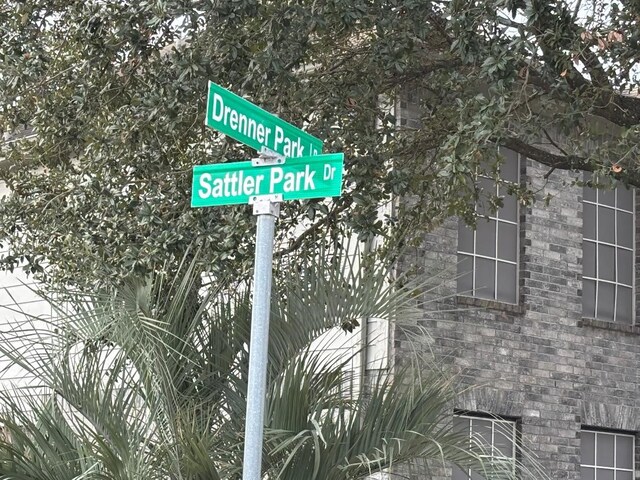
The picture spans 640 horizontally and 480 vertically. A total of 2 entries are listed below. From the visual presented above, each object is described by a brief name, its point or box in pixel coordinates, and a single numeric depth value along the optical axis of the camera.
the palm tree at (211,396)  7.34
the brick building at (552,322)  14.76
